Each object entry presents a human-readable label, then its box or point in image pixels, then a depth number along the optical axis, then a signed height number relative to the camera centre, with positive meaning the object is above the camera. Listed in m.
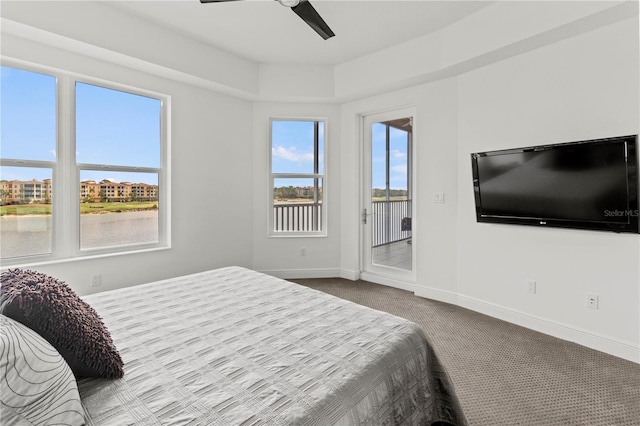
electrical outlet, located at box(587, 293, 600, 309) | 2.54 -0.72
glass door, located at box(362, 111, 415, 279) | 4.12 +0.25
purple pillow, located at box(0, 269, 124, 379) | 0.98 -0.33
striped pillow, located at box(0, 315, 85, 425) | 0.74 -0.42
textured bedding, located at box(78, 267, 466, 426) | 0.96 -0.56
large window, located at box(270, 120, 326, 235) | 4.61 +0.56
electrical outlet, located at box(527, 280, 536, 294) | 2.90 -0.69
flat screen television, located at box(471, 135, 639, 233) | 2.35 +0.23
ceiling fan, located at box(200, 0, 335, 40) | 2.06 +1.41
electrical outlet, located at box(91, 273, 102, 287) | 3.08 -0.61
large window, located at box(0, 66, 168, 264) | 2.75 +0.49
